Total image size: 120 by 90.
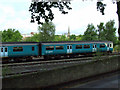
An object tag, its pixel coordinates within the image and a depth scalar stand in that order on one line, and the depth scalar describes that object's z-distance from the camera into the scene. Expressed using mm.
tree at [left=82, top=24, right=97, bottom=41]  43750
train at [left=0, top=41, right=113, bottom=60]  21422
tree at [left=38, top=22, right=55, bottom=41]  51094
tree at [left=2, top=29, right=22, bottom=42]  49450
